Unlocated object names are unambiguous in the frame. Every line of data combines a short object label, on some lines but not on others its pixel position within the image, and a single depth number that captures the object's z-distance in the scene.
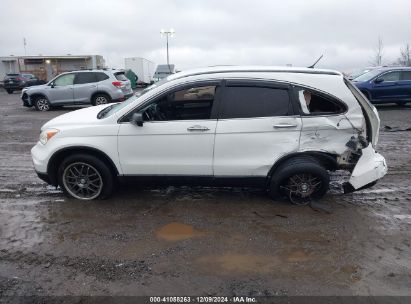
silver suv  16.19
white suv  5.03
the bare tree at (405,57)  52.85
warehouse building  38.56
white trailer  36.56
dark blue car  15.80
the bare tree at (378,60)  56.64
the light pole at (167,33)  36.98
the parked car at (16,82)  32.03
